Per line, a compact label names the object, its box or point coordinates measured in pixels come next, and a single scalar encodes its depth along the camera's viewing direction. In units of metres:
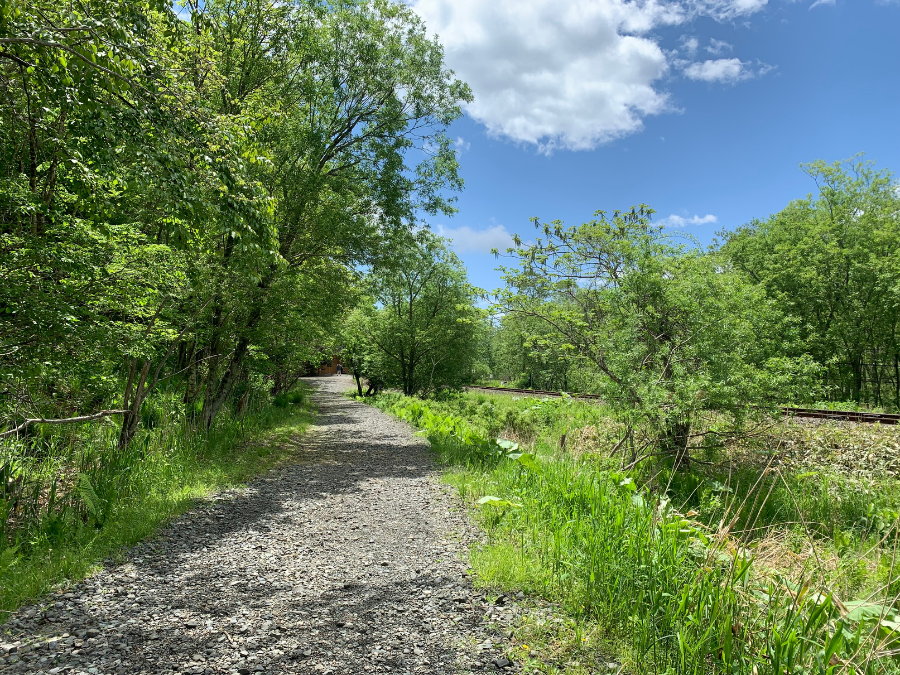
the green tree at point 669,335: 7.55
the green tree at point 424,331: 24.47
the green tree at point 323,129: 7.99
